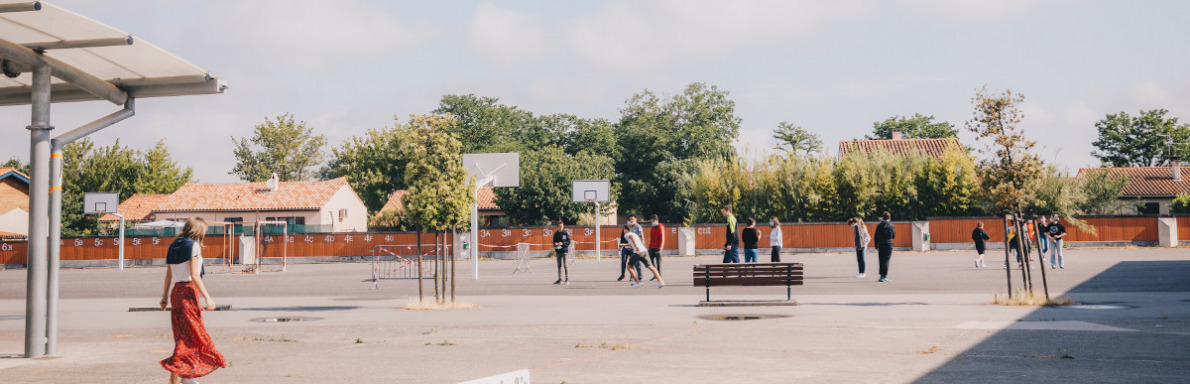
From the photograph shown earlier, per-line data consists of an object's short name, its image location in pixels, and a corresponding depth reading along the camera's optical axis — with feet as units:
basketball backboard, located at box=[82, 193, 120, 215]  153.07
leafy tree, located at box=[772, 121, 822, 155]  273.13
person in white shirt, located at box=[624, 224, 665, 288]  67.26
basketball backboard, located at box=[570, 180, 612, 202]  156.90
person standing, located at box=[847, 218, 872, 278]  74.84
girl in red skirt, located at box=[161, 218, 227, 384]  24.64
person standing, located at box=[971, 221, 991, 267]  86.79
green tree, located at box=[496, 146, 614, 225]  200.34
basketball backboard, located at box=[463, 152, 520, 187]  125.55
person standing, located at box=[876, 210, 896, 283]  70.44
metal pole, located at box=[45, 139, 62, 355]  32.78
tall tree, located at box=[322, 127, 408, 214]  253.24
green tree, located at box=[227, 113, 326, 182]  278.26
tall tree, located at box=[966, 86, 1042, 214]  51.03
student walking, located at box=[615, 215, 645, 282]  73.33
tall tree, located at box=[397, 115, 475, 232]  52.75
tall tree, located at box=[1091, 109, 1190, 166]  277.64
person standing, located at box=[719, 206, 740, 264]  69.62
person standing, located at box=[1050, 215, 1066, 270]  84.33
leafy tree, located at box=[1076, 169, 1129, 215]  166.30
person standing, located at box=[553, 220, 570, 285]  76.54
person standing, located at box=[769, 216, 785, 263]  81.48
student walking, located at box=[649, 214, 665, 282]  71.46
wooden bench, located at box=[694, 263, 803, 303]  52.37
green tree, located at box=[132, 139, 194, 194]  259.60
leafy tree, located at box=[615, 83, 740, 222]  248.20
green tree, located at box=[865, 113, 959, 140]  275.39
